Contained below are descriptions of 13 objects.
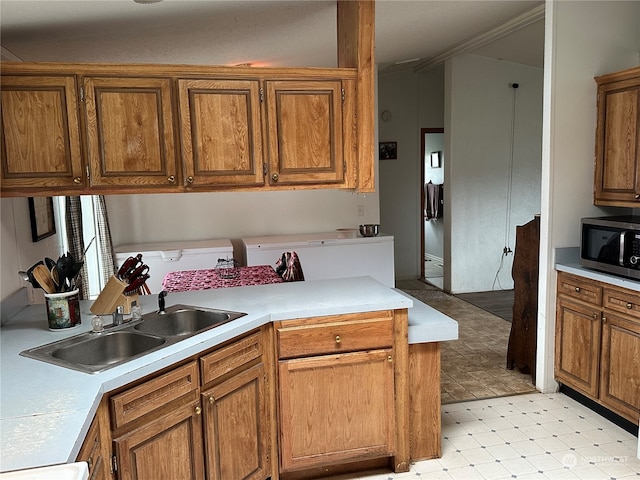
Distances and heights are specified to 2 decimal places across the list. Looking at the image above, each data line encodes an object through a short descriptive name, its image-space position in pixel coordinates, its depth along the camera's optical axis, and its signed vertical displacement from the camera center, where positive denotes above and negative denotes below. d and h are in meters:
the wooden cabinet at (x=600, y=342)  2.71 -0.98
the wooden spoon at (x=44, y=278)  2.15 -0.38
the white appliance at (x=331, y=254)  4.96 -0.72
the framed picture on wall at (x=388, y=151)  6.86 +0.38
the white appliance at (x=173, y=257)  4.68 -0.67
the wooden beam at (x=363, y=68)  2.47 +0.56
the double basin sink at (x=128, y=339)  1.91 -0.62
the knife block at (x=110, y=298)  2.20 -0.48
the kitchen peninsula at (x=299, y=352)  1.70 -0.66
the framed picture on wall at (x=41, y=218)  2.70 -0.16
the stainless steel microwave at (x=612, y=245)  2.75 -0.41
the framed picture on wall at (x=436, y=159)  8.52 +0.32
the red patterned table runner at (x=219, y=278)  3.59 -0.70
